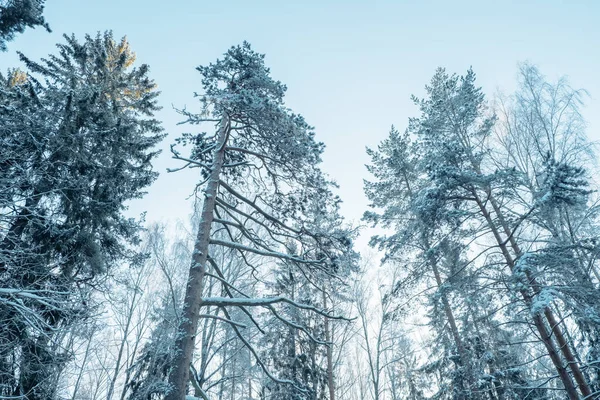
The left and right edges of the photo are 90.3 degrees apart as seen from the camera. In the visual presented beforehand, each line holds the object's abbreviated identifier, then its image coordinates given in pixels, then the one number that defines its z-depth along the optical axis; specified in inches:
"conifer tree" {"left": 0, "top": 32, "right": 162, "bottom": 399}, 235.3
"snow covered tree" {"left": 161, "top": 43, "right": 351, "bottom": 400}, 201.9
